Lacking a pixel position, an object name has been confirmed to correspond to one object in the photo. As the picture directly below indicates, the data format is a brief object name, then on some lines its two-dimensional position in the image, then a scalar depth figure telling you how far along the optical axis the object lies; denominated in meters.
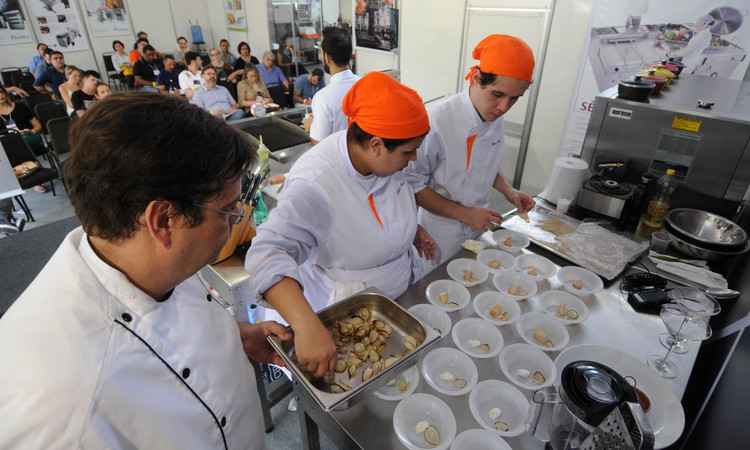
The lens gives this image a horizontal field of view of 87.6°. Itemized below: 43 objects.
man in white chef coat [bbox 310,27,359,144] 2.84
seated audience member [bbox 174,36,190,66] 8.22
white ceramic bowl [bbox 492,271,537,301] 1.42
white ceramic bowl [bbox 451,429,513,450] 0.90
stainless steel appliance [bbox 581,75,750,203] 1.71
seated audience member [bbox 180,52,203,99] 5.57
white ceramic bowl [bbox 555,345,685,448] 0.97
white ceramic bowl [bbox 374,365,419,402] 1.01
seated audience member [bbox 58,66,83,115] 5.25
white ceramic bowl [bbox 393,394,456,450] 0.92
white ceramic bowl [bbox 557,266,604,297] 1.45
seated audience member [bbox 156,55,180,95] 6.56
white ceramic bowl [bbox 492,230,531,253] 1.69
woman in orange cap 1.11
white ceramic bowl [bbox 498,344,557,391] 1.08
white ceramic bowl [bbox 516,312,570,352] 1.21
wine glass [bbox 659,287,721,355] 1.23
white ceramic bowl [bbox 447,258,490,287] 1.46
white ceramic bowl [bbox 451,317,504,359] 1.18
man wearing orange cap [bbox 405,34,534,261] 1.62
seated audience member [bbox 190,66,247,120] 5.14
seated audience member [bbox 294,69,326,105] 6.23
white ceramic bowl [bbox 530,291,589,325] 1.35
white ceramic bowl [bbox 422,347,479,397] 1.05
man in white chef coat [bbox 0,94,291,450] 0.60
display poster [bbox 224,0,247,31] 8.49
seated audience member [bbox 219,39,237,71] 7.87
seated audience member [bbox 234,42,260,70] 7.15
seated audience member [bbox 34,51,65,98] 6.39
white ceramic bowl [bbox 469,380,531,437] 0.97
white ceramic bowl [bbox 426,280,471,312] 1.34
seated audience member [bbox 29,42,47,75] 6.69
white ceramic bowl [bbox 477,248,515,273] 1.58
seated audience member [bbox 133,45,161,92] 6.95
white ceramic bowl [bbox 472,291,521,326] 1.29
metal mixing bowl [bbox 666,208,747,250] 1.54
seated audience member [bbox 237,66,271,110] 5.67
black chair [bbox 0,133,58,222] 3.87
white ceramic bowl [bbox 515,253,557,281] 1.53
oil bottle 1.83
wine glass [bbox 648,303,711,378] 1.18
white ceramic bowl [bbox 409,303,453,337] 1.25
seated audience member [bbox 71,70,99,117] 4.97
